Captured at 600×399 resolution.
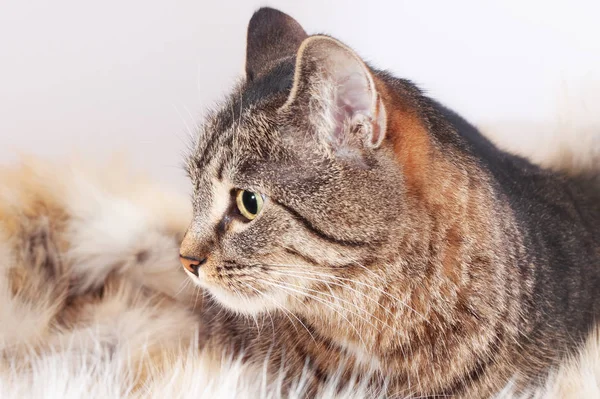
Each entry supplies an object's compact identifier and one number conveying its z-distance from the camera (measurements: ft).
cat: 2.00
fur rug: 2.27
